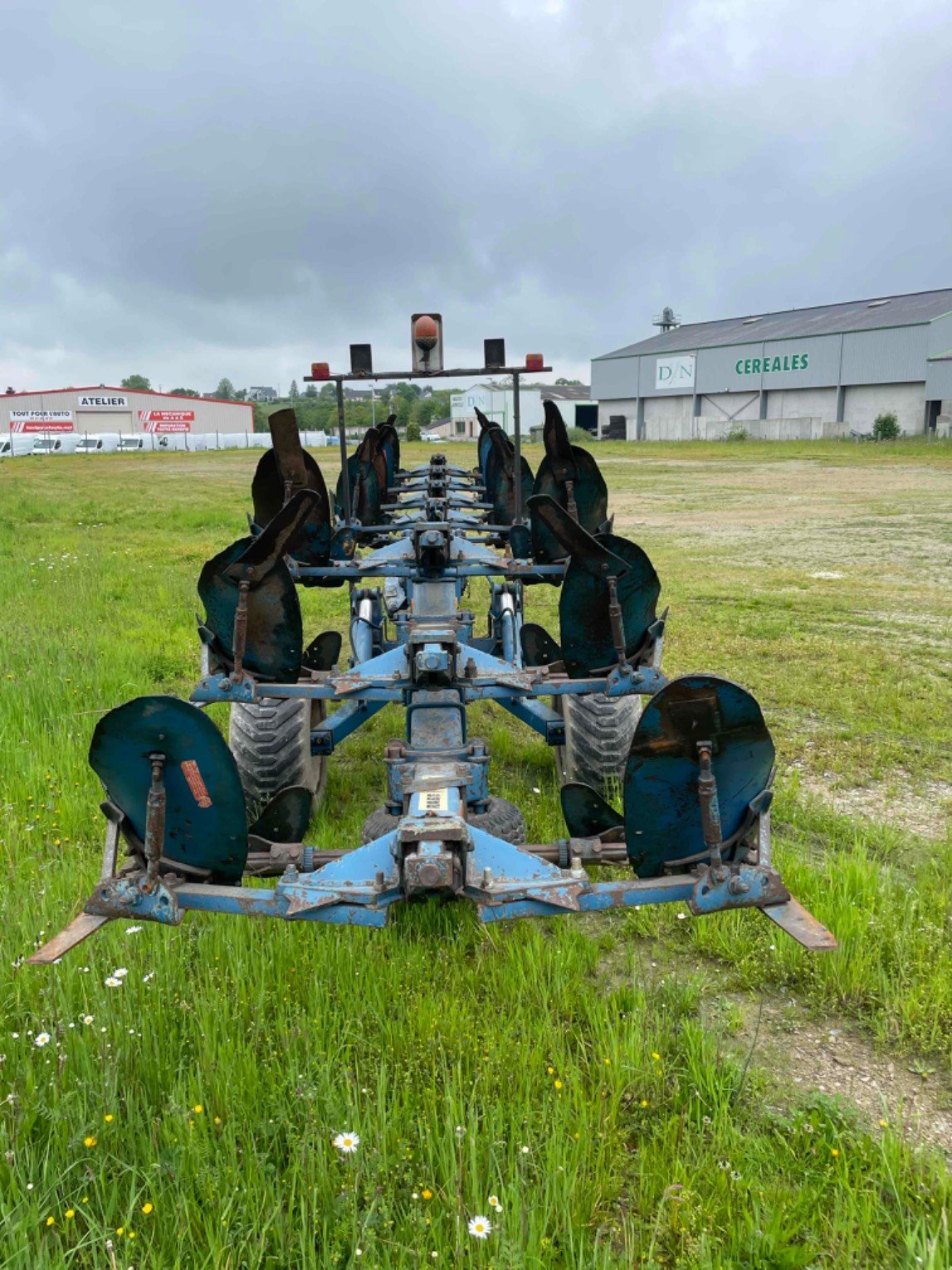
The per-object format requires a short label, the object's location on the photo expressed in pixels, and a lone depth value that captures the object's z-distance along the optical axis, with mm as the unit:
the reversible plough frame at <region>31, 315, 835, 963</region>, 2457
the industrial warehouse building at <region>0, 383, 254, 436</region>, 67188
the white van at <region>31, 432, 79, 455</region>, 50562
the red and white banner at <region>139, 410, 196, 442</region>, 68312
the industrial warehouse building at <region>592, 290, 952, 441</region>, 39406
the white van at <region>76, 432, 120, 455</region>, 52906
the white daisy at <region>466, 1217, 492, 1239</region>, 2004
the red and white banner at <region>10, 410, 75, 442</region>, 62844
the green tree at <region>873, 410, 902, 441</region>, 38719
